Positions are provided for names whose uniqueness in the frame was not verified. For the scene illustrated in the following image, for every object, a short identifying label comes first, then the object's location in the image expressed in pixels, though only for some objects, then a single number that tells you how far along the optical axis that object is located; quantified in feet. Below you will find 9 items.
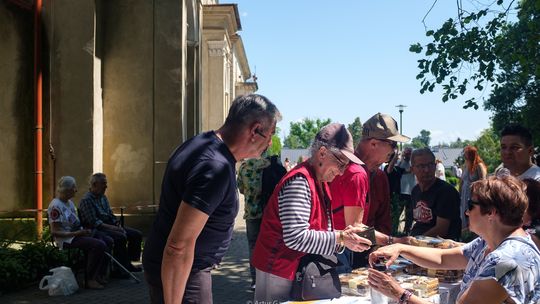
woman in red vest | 10.35
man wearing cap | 15.12
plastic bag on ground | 23.89
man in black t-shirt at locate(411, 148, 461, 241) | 16.15
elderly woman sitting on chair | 25.16
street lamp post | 139.33
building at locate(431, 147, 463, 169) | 293.74
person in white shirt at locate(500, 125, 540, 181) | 16.67
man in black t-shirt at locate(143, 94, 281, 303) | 8.67
